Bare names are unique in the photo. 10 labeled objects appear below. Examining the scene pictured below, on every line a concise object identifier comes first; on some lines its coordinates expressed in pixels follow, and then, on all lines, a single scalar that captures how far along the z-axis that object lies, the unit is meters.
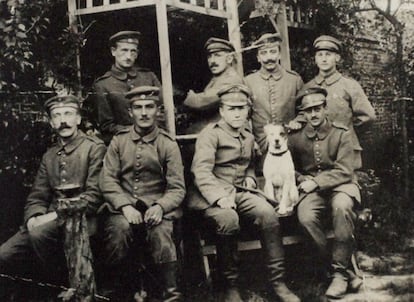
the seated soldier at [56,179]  4.06
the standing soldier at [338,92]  4.80
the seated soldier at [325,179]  4.09
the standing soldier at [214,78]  4.82
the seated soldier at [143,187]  3.88
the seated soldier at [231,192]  3.96
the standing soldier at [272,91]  4.80
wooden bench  4.30
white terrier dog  4.32
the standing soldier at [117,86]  4.62
